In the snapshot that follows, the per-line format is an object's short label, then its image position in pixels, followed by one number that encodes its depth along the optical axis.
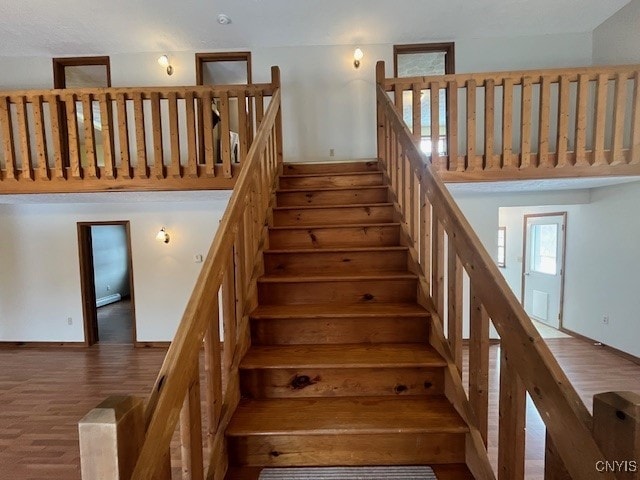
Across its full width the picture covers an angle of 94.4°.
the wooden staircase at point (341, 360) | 1.34
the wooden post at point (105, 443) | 0.65
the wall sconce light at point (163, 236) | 4.39
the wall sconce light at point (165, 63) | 4.18
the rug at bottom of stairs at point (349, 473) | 1.29
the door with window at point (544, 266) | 4.90
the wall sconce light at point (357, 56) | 4.12
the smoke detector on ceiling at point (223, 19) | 3.55
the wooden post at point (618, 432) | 0.63
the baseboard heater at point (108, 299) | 7.44
